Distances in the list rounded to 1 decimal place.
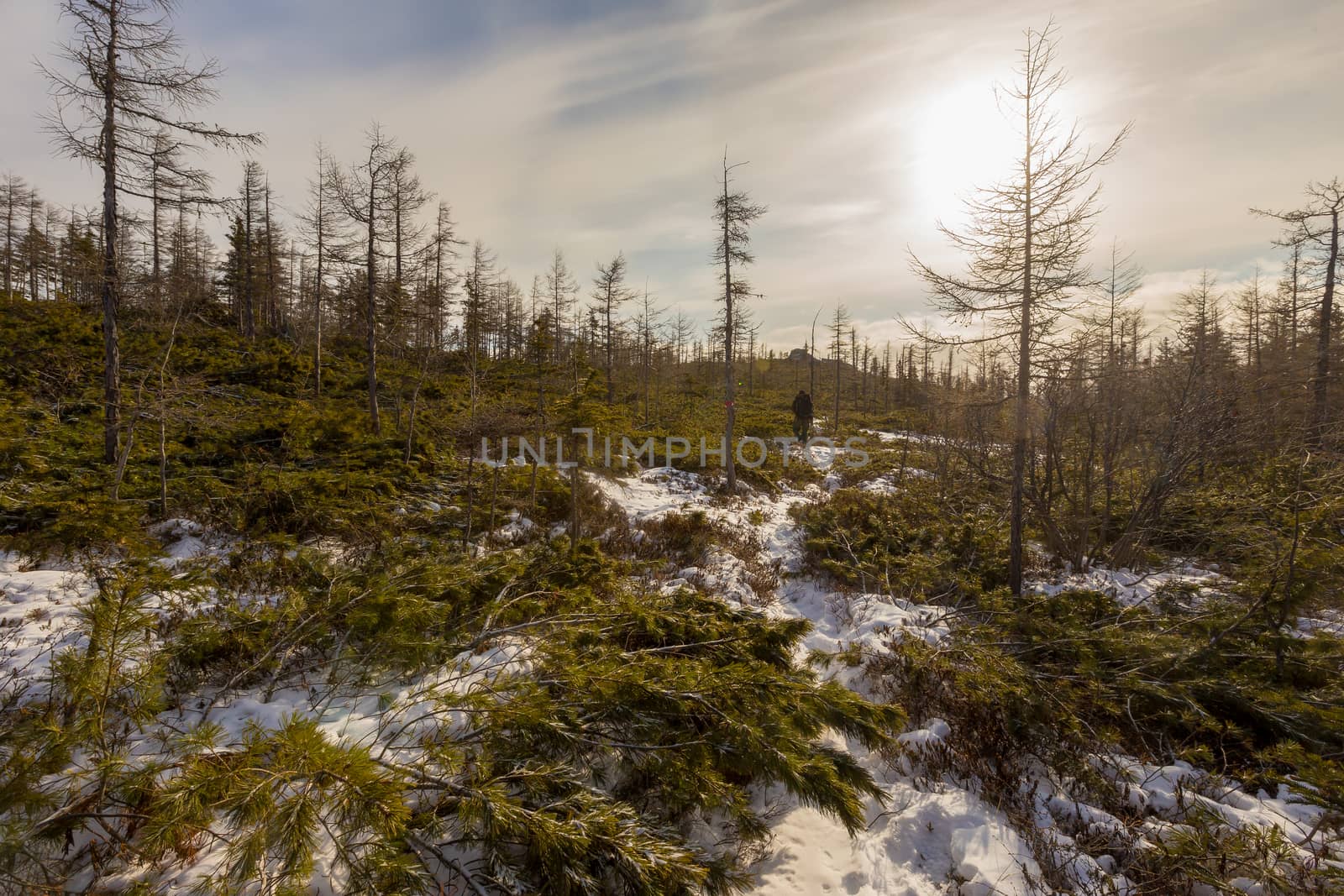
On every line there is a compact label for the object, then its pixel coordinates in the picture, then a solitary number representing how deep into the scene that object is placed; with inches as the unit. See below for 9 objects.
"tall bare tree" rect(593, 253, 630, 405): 903.1
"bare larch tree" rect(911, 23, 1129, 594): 278.8
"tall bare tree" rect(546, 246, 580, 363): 1250.6
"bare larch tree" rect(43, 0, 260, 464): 324.8
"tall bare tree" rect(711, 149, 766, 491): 601.9
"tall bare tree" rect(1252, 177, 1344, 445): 615.8
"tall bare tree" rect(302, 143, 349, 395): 597.0
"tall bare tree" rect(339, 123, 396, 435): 568.1
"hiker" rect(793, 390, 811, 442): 816.9
